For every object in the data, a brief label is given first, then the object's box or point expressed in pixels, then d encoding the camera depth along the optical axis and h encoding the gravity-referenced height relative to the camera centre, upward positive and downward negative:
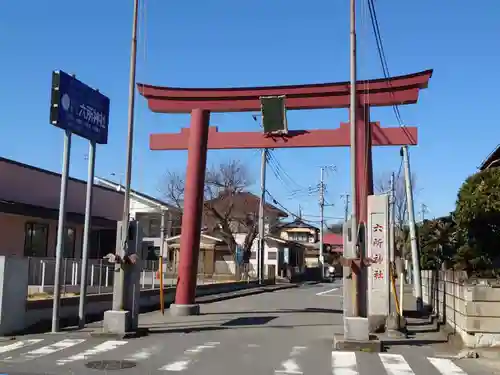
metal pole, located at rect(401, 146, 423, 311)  23.27 +1.74
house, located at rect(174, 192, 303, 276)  50.72 +3.22
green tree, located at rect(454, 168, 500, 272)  13.69 +1.26
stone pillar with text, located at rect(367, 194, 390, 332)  14.82 +0.46
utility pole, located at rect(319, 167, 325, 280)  64.69 +5.28
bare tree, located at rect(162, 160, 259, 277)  50.25 +5.17
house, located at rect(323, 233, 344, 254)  92.40 +4.60
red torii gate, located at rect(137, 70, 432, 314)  17.64 +4.26
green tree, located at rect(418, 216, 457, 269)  20.19 +1.14
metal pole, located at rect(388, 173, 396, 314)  14.94 +0.50
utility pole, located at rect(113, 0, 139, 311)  13.12 +1.98
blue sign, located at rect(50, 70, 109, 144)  13.98 +3.92
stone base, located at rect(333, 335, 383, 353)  11.47 -1.43
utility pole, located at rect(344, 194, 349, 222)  65.81 +6.96
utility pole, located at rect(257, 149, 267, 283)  42.53 +3.54
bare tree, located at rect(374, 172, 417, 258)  49.92 +5.39
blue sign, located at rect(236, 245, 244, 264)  44.60 +1.04
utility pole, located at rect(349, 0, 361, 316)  12.00 +2.79
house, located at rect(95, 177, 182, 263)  40.53 +3.83
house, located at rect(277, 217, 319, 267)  87.38 +5.32
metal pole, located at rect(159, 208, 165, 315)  17.02 +0.31
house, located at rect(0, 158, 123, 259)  22.98 +2.15
